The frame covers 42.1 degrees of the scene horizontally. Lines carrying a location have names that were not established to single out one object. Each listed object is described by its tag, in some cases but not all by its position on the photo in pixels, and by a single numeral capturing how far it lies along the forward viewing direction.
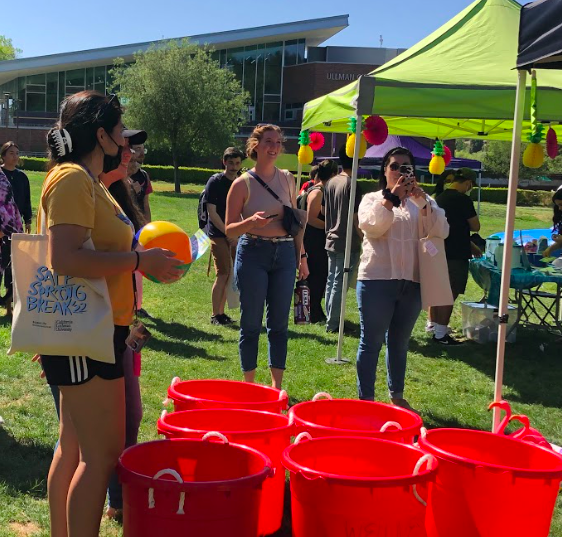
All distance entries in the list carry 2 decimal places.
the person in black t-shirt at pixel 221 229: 7.79
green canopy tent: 5.48
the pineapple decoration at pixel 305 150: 8.02
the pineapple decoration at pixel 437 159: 9.61
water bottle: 6.45
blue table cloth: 7.05
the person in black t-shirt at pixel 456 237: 7.66
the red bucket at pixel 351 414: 3.57
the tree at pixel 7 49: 79.49
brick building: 48.47
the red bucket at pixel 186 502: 2.57
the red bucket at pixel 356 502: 2.70
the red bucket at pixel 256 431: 3.14
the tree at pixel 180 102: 36.66
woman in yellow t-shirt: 2.39
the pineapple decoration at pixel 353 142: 6.36
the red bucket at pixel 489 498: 2.87
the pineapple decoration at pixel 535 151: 4.90
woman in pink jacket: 4.70
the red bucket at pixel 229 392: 3.68
